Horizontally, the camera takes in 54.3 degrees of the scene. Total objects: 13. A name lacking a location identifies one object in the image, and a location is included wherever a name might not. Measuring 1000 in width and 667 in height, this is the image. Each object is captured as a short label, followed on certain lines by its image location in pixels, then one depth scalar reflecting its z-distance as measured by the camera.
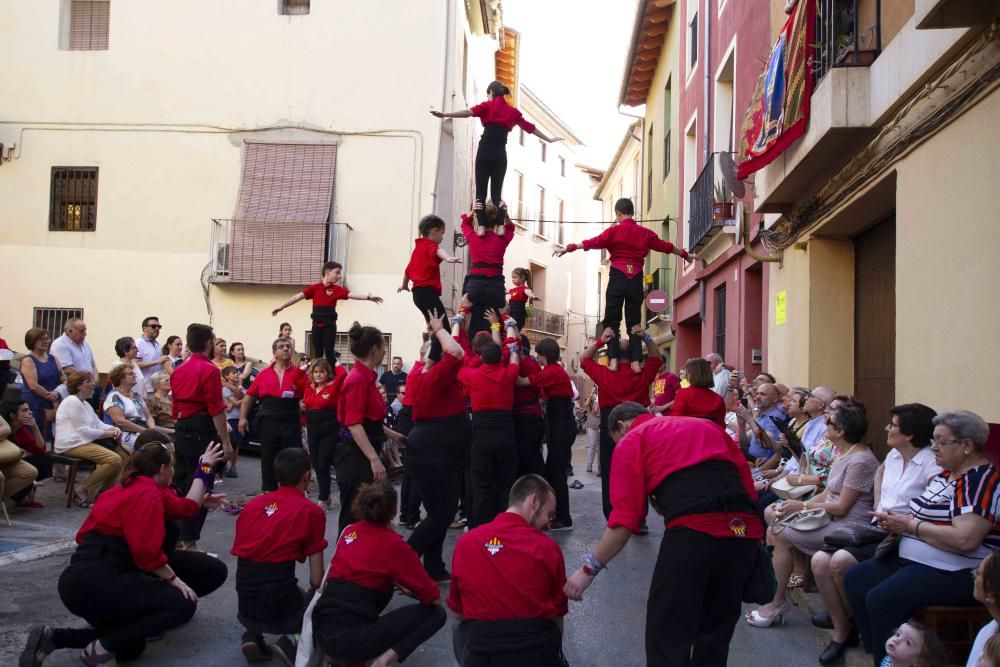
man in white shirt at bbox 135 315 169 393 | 13.64
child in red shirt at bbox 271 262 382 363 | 12.76
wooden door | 9.82
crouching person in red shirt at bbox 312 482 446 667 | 5.31
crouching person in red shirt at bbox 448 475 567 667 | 4.54
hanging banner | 9.60
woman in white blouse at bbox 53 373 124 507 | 10.64
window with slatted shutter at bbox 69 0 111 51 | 21.28
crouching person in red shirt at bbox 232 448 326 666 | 5.78
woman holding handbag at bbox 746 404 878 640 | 6.62
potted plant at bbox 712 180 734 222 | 14.57
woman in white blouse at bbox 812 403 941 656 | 5.87
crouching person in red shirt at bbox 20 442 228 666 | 5.56
